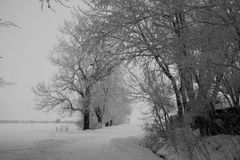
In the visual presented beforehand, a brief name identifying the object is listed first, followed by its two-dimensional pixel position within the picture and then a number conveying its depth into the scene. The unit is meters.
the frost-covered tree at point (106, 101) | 25.53
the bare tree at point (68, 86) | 24.42
